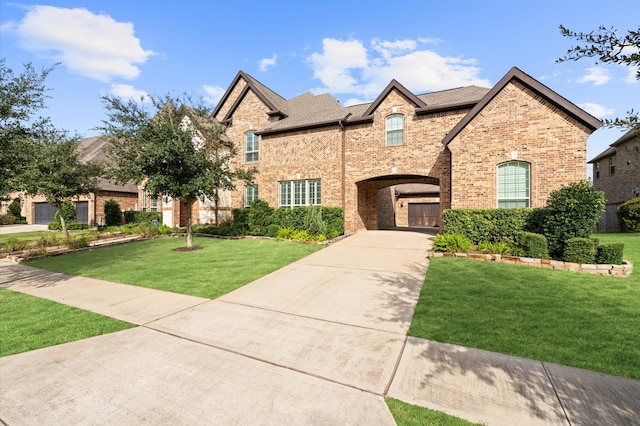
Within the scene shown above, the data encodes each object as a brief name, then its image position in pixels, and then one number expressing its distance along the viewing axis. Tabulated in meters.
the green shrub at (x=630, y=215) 16.39
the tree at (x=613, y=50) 2.23
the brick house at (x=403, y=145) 11.19
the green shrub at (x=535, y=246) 8.44
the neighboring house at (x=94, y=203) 24.09
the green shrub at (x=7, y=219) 27.95
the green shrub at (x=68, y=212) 23.20
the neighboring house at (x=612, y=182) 19.17
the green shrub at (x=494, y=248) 9.34
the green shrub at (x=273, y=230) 15.05
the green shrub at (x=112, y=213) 23.41
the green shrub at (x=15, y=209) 28.72
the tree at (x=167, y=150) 11.07
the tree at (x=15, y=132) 6.02
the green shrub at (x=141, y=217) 22.66
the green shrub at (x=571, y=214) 8.24
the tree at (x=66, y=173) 14.81
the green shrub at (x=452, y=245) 9.60
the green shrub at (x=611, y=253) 7.32
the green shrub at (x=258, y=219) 15.95
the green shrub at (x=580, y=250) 7.71
